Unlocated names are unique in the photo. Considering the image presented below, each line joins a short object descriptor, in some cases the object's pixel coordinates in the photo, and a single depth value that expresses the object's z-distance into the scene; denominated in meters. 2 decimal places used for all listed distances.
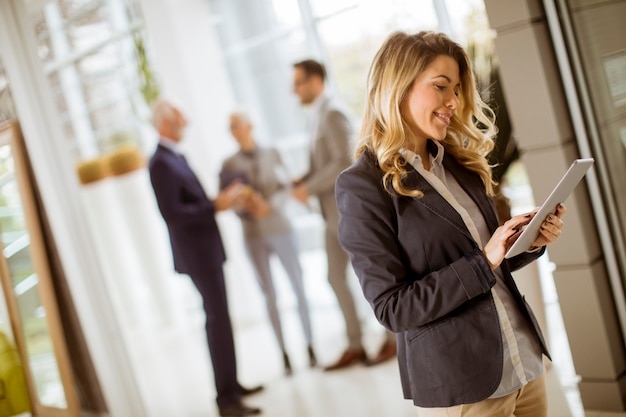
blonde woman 1.75
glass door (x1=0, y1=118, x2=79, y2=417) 4.63
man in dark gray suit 4.56
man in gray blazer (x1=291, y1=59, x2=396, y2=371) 4.66
